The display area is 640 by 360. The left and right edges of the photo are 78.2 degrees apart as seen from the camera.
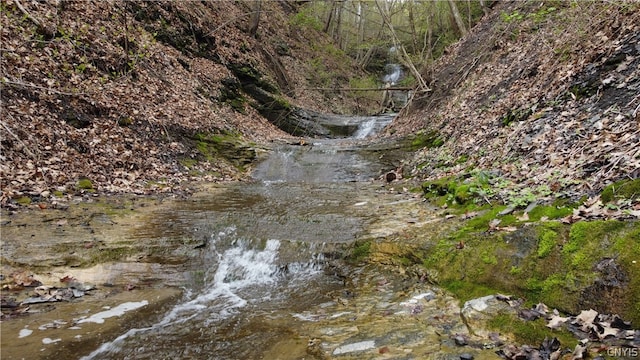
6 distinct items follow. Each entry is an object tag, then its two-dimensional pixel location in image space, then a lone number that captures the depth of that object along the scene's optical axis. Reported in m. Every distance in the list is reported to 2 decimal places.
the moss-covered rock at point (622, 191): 3.61
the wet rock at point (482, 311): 3.15
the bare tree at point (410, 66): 14.43
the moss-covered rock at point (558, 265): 2.88
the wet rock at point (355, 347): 3.15
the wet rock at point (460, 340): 2.96
